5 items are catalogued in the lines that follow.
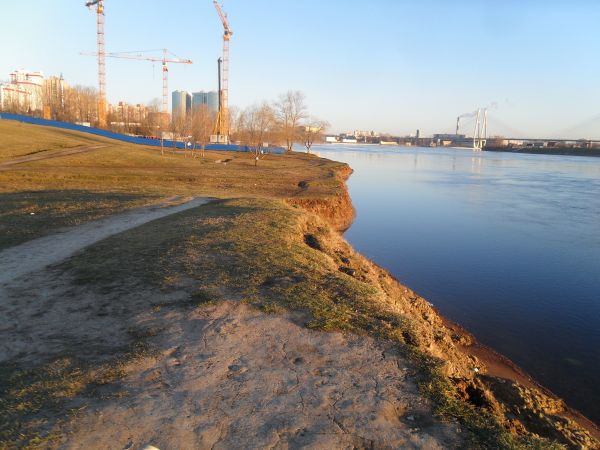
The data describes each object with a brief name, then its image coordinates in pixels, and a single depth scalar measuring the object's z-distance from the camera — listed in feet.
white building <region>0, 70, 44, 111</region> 330.65
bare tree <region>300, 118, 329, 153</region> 299.79
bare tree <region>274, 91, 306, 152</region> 282.77
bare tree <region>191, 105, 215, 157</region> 183.42
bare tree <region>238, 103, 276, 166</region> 211.49
